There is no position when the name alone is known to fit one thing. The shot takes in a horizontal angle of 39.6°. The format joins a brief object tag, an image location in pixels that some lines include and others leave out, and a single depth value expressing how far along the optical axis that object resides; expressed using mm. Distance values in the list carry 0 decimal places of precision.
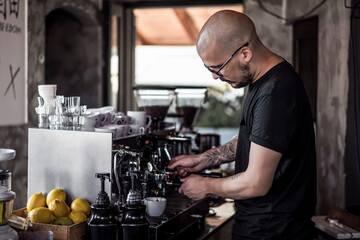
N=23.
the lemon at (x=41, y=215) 1899
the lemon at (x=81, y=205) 2014
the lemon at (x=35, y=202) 2047
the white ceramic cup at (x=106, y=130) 2201
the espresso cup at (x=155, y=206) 2080
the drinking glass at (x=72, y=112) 2189
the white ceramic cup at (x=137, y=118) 2627
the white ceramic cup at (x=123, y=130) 2299
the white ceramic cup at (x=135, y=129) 2408
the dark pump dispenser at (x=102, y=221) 1784
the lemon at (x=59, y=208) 1961
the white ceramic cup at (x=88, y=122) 2199
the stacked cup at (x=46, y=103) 2197
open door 5387
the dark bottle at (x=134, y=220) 1809
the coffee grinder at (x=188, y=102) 3541
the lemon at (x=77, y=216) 1928
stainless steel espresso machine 1842
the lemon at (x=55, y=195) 2070
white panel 2055
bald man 1765
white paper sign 3732
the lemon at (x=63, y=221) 1881
